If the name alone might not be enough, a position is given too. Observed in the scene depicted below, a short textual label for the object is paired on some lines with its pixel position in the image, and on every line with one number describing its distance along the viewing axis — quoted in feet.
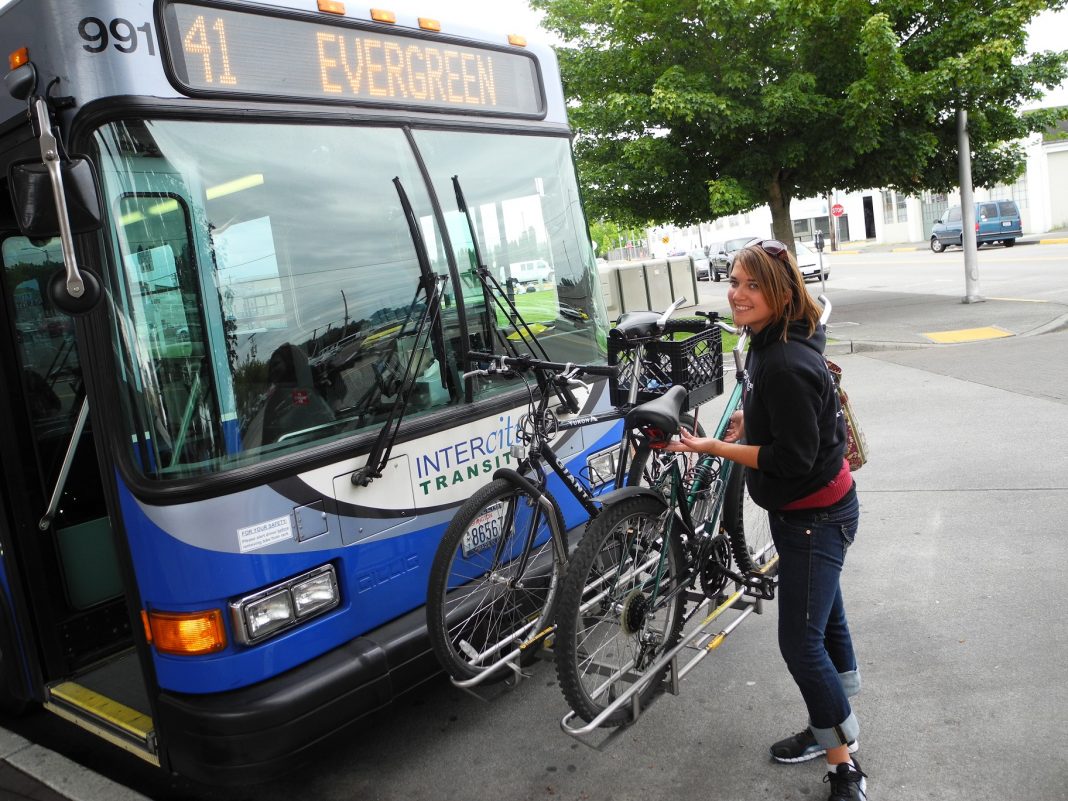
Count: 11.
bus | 9.21
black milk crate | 12.16
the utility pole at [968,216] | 47.93
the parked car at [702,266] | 133.60
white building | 134.51
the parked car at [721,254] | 118.32
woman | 9.09
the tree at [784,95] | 43.04
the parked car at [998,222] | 107.24
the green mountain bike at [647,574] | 10.04
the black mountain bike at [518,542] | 10.71
